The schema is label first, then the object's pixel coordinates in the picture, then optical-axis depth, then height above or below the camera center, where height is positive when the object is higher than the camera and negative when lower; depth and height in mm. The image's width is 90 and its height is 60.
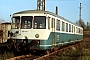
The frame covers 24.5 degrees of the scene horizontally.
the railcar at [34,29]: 12859 -1
